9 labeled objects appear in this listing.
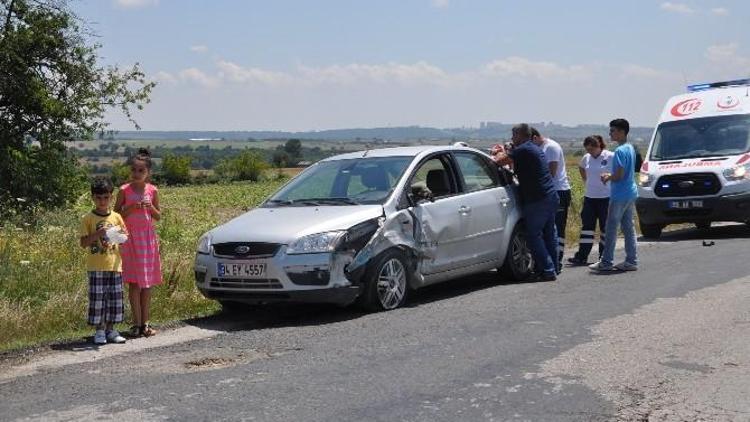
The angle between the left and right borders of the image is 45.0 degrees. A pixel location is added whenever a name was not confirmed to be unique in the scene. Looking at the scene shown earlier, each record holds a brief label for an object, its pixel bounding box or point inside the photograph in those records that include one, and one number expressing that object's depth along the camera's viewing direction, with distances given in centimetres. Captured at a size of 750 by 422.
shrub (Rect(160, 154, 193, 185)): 7619
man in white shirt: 1196
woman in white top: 1270
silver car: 828
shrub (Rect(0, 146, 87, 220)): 2812
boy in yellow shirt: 748
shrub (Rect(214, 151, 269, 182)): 7875
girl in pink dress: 795
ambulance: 1576
